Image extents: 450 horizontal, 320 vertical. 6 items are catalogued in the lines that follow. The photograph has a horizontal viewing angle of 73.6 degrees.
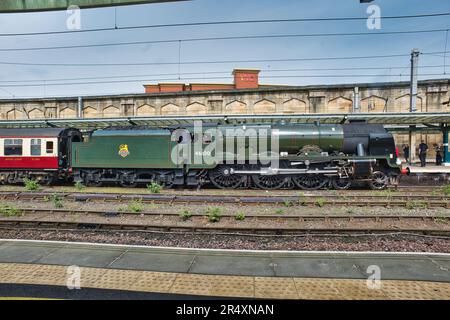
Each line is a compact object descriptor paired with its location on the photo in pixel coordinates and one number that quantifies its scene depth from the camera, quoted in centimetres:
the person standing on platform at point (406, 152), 2192
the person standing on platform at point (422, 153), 1912
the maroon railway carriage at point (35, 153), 1583
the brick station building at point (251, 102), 2520
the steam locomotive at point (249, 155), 1372
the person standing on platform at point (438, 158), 2109
